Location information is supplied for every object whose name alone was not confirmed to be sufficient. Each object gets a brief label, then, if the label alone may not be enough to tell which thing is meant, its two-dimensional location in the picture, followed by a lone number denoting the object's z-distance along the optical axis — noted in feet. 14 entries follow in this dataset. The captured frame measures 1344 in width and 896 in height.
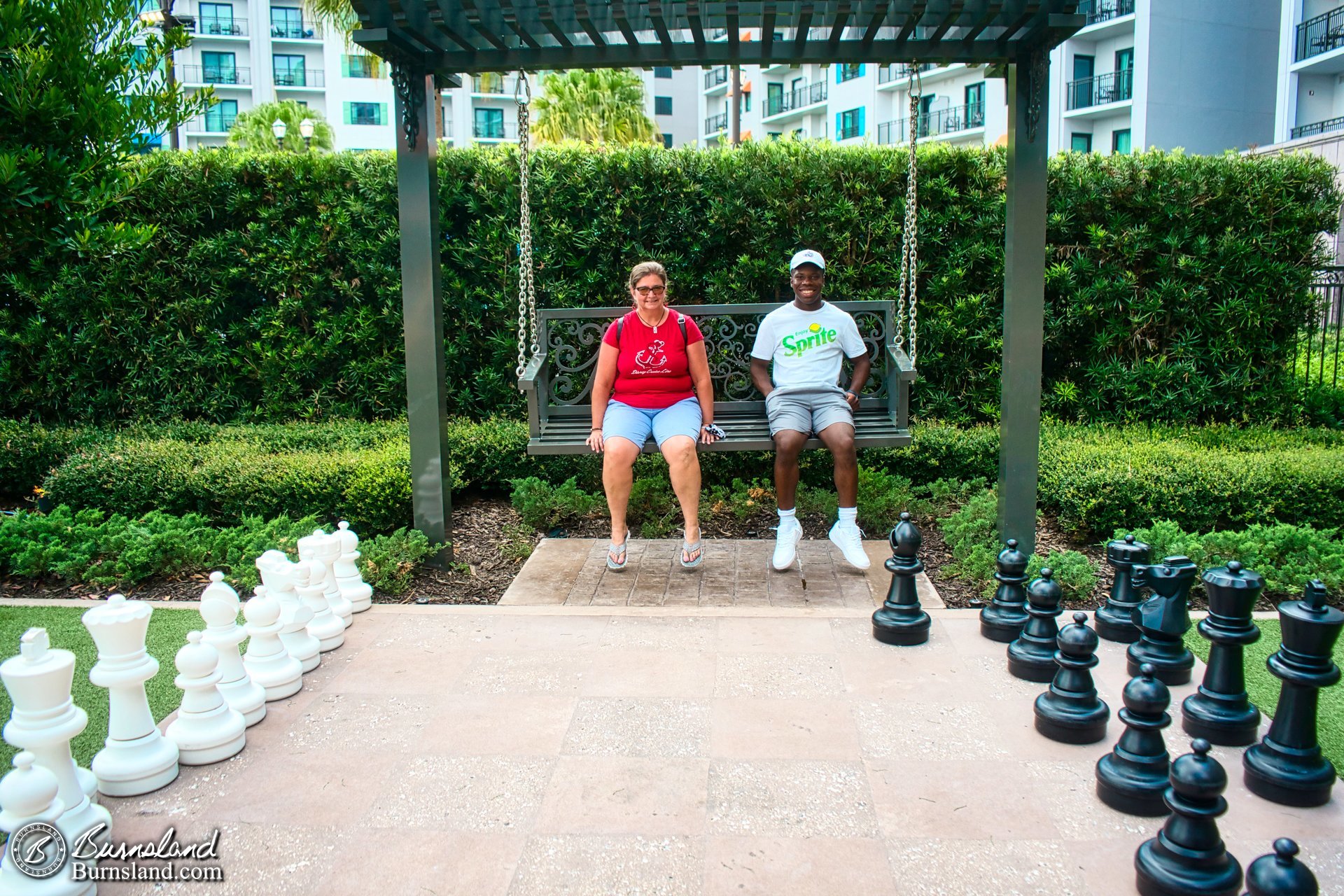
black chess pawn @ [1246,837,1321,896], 5.79
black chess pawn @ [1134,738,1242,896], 6.60
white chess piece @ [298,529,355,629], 12.21
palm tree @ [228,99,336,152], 91.81
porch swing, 16.17
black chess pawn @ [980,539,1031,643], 12.01
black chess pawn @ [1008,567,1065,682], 10.51
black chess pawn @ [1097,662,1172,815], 7.90
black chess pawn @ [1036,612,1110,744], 9.21
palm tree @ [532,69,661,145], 92.58
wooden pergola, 14.25
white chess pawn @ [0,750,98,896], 6.65
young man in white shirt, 15.40
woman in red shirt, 15.29
